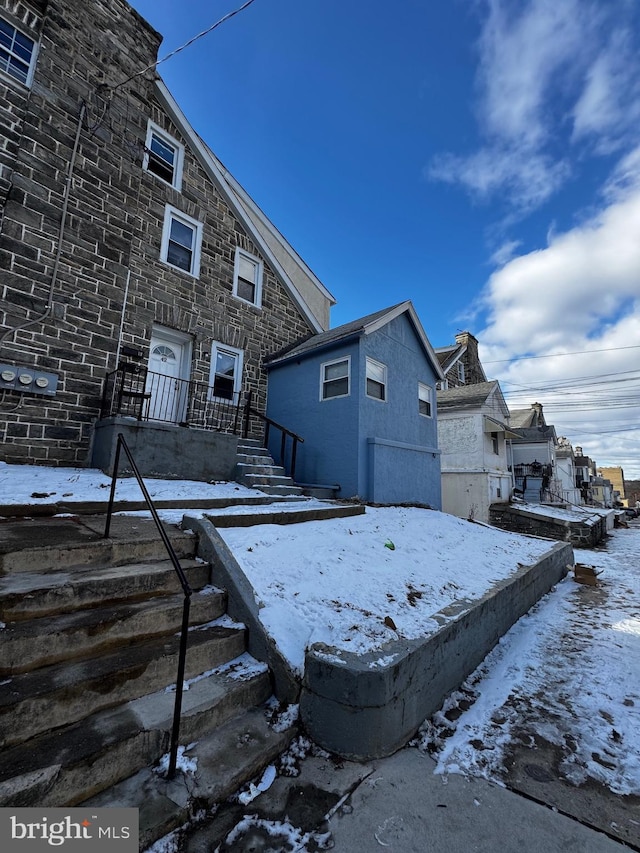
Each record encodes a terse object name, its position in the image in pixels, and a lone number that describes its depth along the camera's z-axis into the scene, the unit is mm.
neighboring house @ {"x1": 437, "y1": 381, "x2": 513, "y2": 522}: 16000
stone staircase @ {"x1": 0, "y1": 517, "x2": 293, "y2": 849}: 1889
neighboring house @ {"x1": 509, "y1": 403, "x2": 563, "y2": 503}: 20734
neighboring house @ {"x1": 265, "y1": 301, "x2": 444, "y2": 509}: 9320
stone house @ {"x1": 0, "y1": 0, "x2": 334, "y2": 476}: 7207
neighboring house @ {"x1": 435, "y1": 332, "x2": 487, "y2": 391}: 22641
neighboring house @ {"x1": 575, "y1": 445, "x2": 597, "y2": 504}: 33156
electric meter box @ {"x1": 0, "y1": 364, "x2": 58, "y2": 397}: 6770
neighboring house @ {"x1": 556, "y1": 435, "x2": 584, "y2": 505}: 27116
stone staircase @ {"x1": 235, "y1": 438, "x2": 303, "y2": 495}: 7826
